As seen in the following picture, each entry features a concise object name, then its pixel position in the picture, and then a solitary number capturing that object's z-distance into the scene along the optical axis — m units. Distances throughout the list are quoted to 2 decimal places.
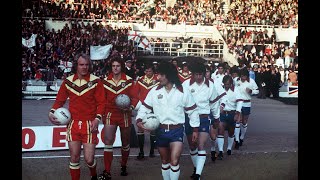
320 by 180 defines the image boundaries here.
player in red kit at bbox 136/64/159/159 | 7.85
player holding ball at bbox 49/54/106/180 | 6.36
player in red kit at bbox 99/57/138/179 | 7.12
